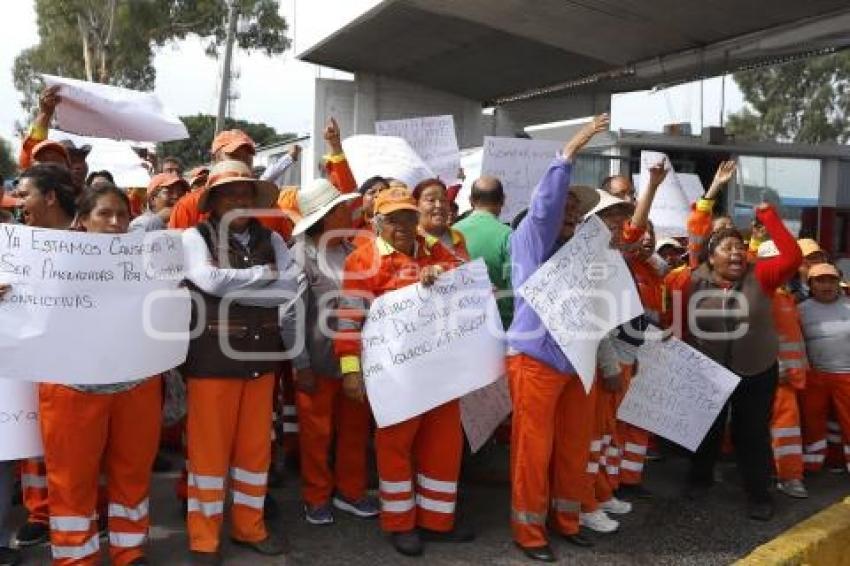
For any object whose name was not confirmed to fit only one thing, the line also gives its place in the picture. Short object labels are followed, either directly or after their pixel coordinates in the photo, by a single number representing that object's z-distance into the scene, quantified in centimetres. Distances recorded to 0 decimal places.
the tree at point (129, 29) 2925
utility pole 1878
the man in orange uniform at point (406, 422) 412
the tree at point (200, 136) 4488
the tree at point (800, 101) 4044
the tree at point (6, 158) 5480
